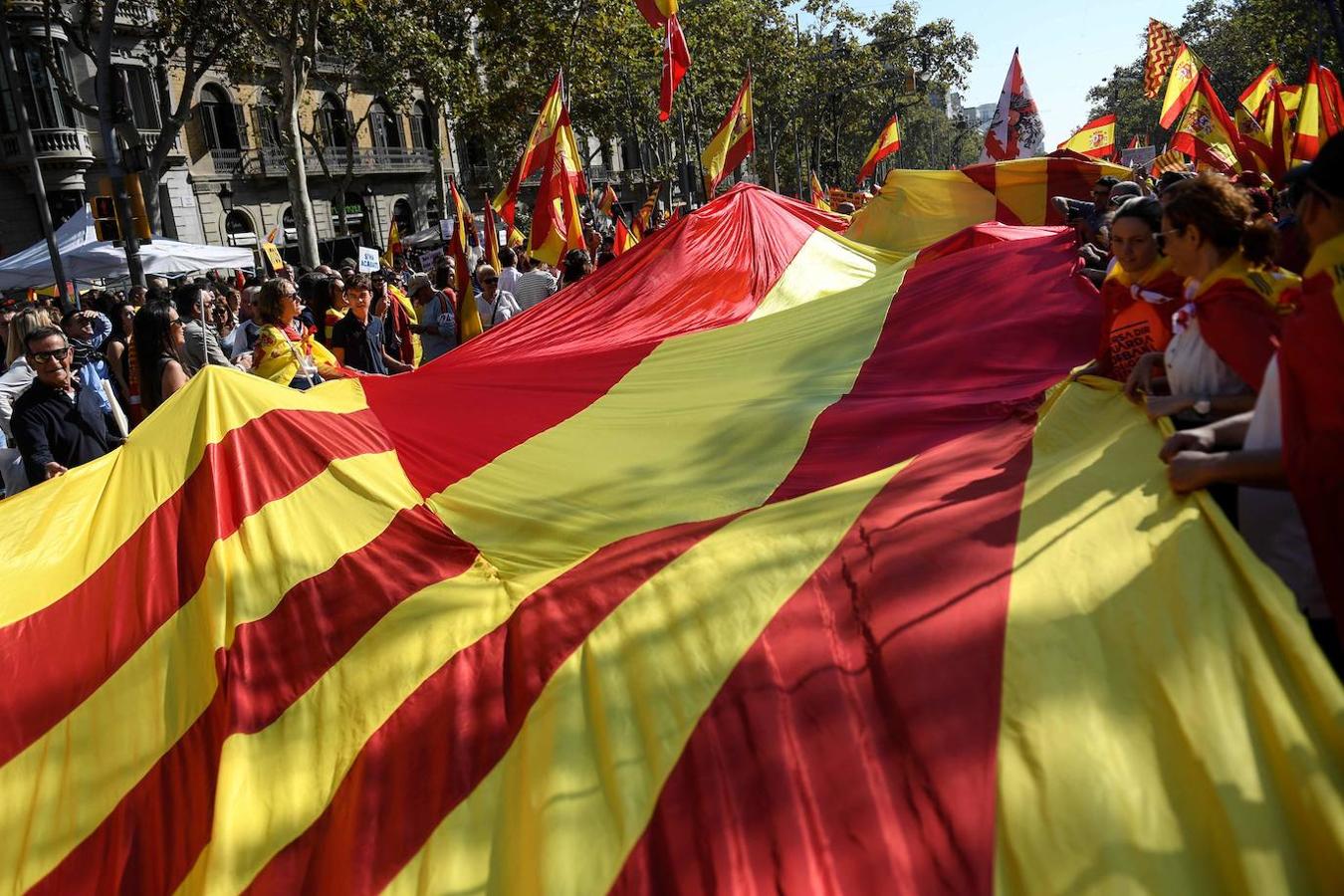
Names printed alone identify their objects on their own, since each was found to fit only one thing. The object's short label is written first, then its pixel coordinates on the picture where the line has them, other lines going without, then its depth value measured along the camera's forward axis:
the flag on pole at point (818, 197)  20.30
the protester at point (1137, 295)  3.26
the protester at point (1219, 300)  2.43
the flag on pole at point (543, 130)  10.46
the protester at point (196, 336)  6.43
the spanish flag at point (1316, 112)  10.22
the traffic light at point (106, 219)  13.30
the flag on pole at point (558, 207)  10.05
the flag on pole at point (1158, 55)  15.00
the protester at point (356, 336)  7.32
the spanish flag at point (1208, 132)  11.38
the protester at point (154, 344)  6.12
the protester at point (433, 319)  9.03
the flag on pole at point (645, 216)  16.83
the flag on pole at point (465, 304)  7.84
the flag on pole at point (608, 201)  21.70
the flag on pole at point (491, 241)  13.36
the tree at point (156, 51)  15.23
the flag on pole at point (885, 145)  20.42
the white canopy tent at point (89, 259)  15.70
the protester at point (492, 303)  9.16
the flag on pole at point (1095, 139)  14.85
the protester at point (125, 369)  7.08
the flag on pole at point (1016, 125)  13.88
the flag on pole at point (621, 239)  14.26
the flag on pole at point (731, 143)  12.69
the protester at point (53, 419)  4.66
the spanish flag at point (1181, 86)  13.21
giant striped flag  1.89
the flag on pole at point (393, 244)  18.72
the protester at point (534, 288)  9.61
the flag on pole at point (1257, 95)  14.51
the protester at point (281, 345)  5.81
